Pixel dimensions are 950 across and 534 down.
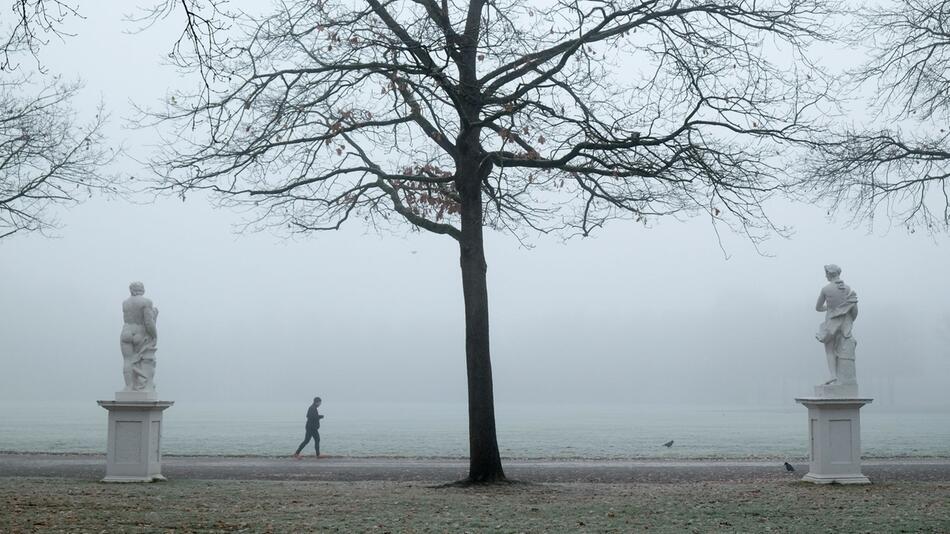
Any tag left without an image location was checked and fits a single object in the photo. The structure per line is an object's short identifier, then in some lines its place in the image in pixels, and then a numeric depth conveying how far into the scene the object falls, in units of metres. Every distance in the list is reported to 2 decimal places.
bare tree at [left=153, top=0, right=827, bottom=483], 17.36
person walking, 30.20
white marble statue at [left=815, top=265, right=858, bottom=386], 19.30
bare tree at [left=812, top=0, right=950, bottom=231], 21.69
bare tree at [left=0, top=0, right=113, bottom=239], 23.42
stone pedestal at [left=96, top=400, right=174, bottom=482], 18.95
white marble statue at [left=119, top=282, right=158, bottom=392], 19.56
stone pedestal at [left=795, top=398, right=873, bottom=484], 18.62
